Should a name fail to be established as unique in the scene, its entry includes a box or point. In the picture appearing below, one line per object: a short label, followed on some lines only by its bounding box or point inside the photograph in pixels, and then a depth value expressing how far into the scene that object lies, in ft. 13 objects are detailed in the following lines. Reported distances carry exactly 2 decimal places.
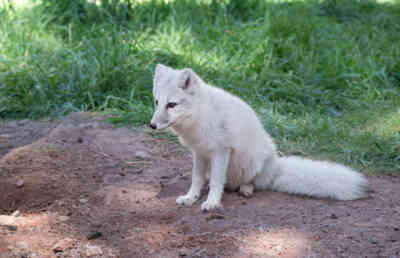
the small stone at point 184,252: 8.92
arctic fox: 10.75
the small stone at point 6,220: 10.24
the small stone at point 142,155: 14.20
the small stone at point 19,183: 11.90
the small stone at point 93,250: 9.18
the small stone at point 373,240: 9.11
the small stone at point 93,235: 9.79
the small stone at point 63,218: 10.66
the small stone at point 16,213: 11.02
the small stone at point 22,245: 9.24
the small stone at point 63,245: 9.25
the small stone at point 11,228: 10.00
